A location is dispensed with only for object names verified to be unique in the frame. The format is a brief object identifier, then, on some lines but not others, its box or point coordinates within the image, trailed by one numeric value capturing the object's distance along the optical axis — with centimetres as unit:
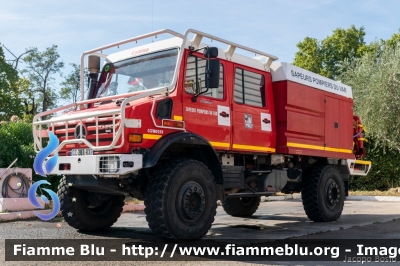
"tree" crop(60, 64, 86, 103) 5153
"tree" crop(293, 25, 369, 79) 4375
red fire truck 666
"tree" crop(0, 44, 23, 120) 3981
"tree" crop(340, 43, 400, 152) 2074
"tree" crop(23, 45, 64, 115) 4953
